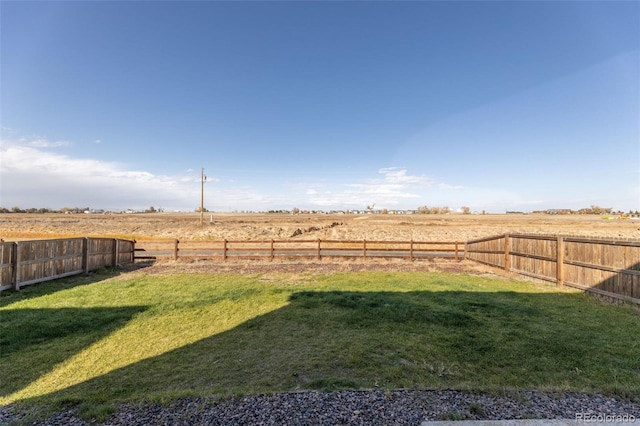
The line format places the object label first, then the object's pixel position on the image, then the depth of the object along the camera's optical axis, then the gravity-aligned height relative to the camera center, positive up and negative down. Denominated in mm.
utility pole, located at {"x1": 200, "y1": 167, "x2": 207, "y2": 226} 33969 +3369
